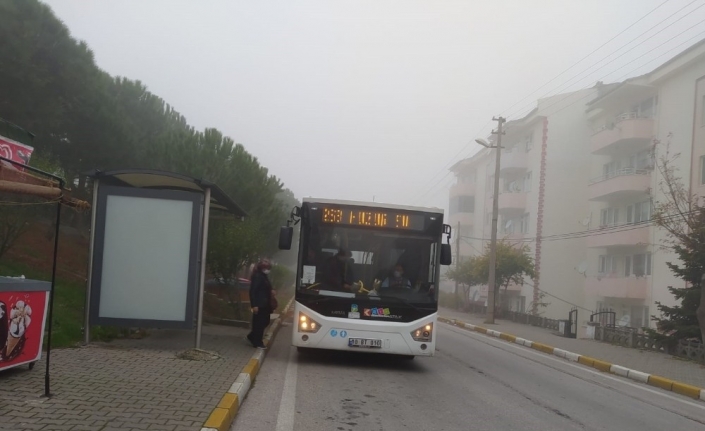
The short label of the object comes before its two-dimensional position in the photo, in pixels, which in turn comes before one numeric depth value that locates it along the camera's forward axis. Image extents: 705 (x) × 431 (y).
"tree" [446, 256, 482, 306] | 43.47
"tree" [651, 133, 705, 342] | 18.64
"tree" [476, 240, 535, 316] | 37.75
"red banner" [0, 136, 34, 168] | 7.36
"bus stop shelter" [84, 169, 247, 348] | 10.73
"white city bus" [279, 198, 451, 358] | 11.34
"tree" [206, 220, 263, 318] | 16.97
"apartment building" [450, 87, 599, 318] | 42.30
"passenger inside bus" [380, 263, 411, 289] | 11.59
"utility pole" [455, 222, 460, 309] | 47.31
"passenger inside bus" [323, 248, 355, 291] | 11.52
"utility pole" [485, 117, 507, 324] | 30.91
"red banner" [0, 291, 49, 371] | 7.06
